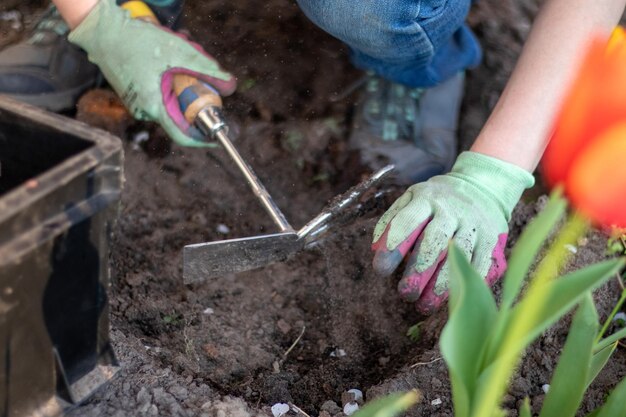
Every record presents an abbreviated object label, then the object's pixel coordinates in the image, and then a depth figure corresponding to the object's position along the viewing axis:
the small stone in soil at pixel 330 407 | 1.19
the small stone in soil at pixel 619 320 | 1.38
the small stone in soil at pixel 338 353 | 1.37
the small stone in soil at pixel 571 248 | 1.42
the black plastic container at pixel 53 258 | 0.80
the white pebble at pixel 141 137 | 1.73
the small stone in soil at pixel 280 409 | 1.18
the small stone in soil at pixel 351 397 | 1.22
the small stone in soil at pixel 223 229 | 1.61
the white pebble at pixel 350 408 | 1.20
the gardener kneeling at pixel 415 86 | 1.31
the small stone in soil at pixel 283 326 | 1.42
